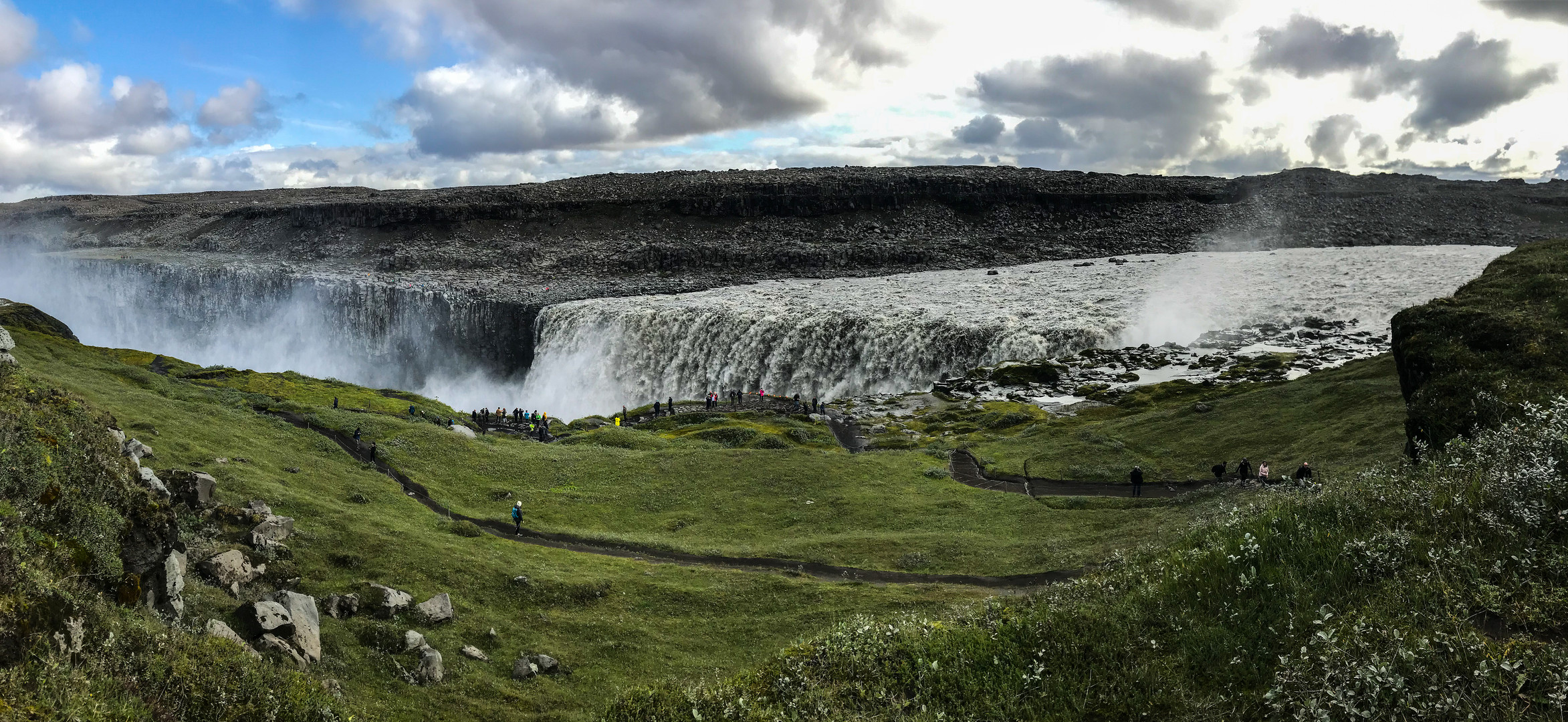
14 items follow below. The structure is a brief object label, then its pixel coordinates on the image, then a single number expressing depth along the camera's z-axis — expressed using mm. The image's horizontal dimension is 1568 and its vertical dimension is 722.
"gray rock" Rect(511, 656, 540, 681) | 20688
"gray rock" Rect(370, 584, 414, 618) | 22625
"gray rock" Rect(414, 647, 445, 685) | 19625
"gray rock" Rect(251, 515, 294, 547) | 26156
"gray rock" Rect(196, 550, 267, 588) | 21047
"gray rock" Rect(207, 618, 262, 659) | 14840
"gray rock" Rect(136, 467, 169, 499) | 21330
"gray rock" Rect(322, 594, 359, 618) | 22219
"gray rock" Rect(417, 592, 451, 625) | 22906
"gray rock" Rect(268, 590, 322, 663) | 17891
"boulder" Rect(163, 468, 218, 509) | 25588
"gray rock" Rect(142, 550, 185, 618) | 15594
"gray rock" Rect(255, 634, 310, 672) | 16719
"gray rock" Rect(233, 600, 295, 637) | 17234
